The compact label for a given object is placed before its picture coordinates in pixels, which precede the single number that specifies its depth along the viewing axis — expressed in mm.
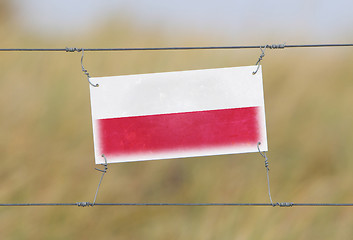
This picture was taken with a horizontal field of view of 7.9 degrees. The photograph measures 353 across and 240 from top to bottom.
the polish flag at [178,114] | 4594
